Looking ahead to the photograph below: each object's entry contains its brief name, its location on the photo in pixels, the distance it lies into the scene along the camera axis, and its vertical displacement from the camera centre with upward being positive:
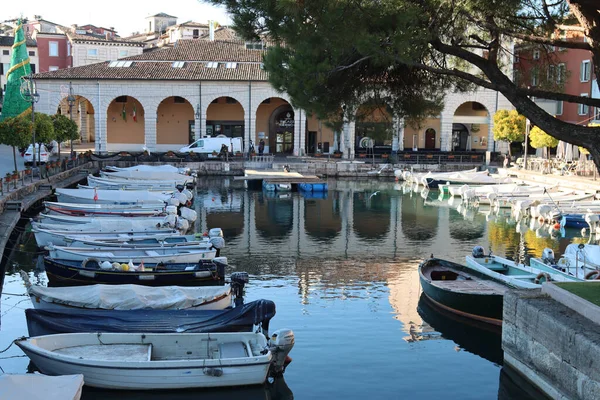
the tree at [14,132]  30.72 -0.43
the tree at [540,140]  39.53 -0.55
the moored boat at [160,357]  11.20 -3.57
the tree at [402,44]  12.00 +1.46
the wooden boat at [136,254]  18.34 -3.26
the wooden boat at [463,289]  15.17 -3.37
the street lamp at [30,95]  31.55 +1.13
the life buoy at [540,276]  15.45 -3.02
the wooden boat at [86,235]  20.95 -3.18
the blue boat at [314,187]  39.31 -3.16
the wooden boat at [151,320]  12.56 -3.37
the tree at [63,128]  39.94 -0.30
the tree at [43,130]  34.00 -0.36
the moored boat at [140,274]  17.14 -3.45
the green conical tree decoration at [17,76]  50.81 +3.14
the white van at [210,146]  48.06 -1.36
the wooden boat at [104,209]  25.56 -3.03
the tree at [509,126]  45.53 +0.17
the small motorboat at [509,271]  15.54 -3.16
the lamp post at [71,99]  42.02 +1.30
